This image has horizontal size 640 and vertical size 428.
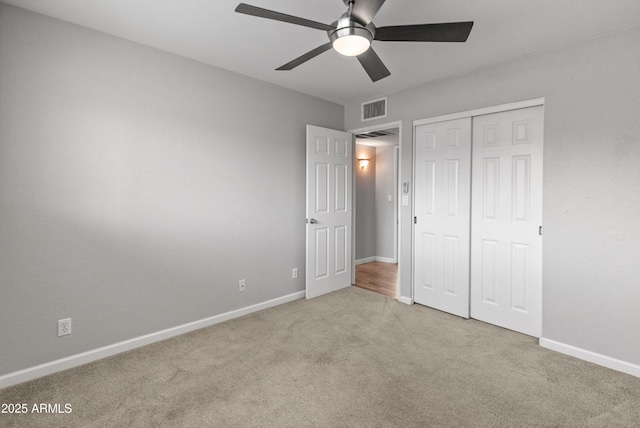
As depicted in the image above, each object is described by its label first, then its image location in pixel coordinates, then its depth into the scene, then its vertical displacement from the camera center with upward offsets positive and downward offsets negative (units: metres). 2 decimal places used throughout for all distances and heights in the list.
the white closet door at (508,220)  2.92 -0.20
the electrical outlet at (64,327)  2.40 -0.94
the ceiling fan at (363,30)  1.62 +0.91
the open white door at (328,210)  3.97 -0.12
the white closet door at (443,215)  3.39 -0.17
